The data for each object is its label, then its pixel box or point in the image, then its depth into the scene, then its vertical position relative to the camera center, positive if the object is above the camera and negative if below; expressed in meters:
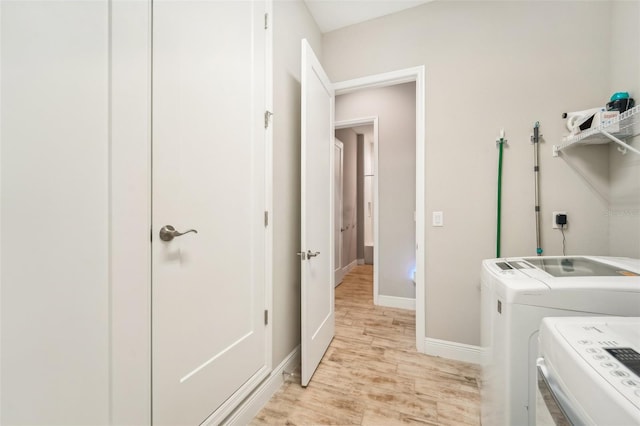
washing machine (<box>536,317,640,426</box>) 0.44 -0.32
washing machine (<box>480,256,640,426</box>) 0.91 -0.36
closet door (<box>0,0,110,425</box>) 0.59 -0.01
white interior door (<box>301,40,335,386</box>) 1.65 -0.02
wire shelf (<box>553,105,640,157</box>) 1.19 +0.47
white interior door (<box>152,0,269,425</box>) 0.93 +0.02
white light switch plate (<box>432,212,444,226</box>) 2.02 -0.05
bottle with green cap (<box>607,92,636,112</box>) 1.37 +0.63
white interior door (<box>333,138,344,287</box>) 4.04 +0.09
